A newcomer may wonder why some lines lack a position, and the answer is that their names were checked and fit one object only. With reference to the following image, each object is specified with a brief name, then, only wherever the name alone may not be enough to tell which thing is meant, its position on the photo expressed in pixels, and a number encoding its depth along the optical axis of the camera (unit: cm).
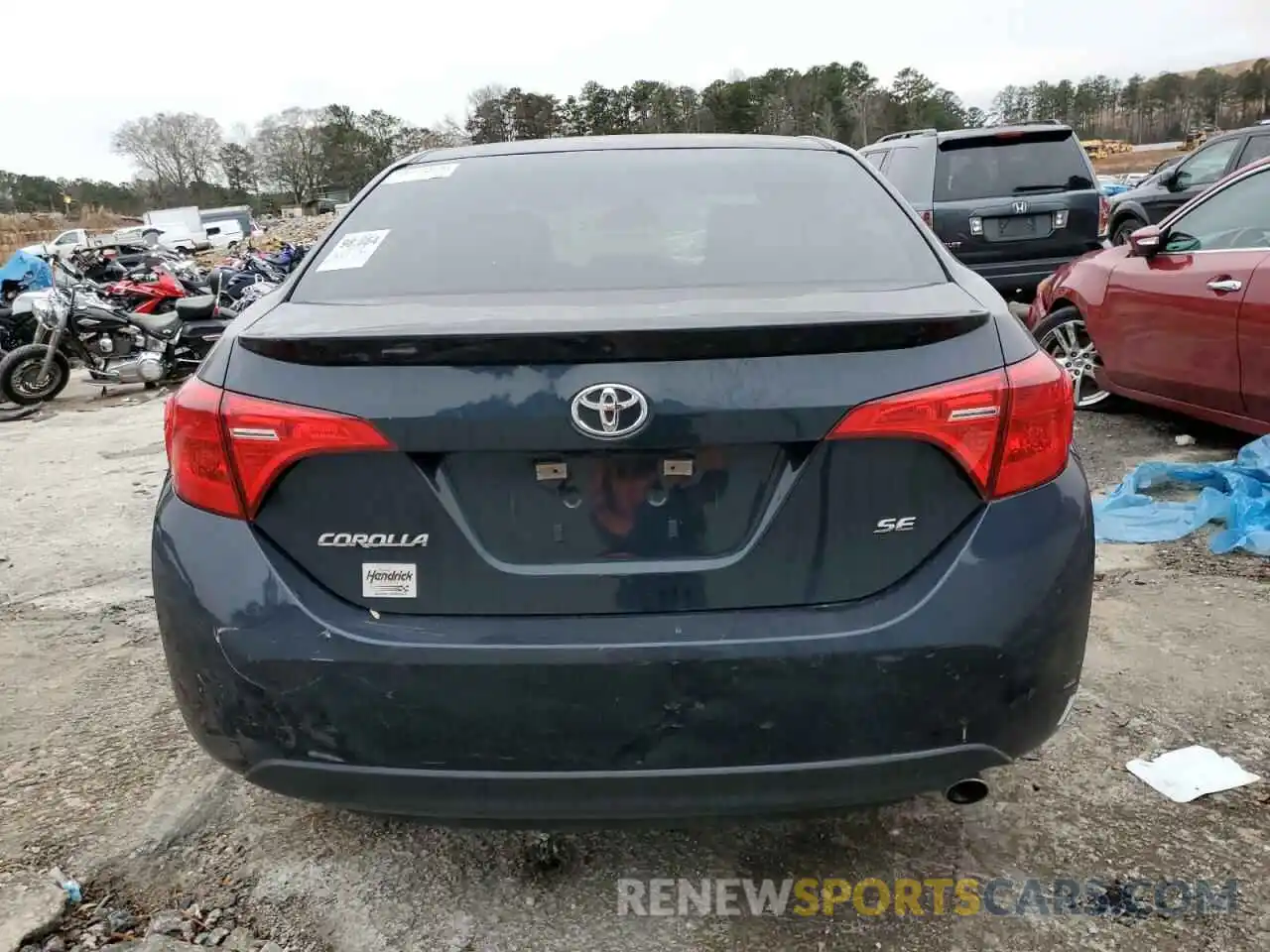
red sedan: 471
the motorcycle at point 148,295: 1095
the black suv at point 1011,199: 894
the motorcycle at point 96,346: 966
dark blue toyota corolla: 173
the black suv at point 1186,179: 1070
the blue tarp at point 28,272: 1135
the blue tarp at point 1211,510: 420
